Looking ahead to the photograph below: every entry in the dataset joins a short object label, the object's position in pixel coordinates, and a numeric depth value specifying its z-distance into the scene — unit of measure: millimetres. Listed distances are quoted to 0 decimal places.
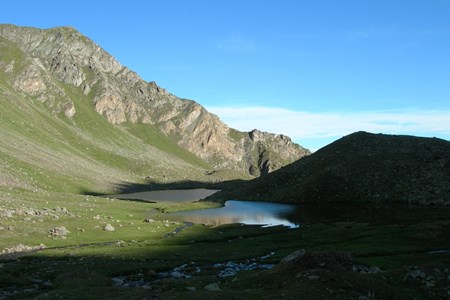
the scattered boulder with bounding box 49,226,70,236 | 72669
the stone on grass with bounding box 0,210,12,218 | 78062
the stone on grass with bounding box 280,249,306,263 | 35953
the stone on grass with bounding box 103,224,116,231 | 82525
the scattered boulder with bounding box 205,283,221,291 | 33731
